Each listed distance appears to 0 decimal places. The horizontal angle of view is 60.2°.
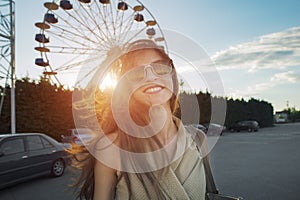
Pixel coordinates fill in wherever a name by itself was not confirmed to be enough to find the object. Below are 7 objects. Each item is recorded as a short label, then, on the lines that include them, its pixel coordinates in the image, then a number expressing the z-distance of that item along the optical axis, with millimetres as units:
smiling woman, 1020
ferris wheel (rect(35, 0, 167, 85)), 9992
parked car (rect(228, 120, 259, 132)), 26306
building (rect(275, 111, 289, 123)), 52812
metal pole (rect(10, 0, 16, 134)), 9617
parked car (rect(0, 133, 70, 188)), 4719
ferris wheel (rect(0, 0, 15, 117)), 9602
